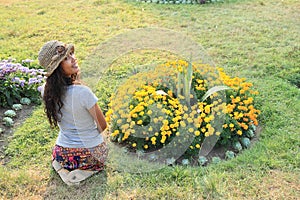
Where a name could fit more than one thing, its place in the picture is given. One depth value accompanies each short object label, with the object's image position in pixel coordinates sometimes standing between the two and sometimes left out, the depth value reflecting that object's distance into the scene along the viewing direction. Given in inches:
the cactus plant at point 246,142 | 140.2
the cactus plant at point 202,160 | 131.8
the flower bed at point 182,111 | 134.0
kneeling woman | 114.7
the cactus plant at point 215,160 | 132.3
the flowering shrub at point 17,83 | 168.1
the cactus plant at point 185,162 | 131.4
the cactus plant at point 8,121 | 157.9
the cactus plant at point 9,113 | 162.9
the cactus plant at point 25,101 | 173.6
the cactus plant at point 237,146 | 138.3
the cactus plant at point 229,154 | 134.5
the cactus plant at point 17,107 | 168.7
